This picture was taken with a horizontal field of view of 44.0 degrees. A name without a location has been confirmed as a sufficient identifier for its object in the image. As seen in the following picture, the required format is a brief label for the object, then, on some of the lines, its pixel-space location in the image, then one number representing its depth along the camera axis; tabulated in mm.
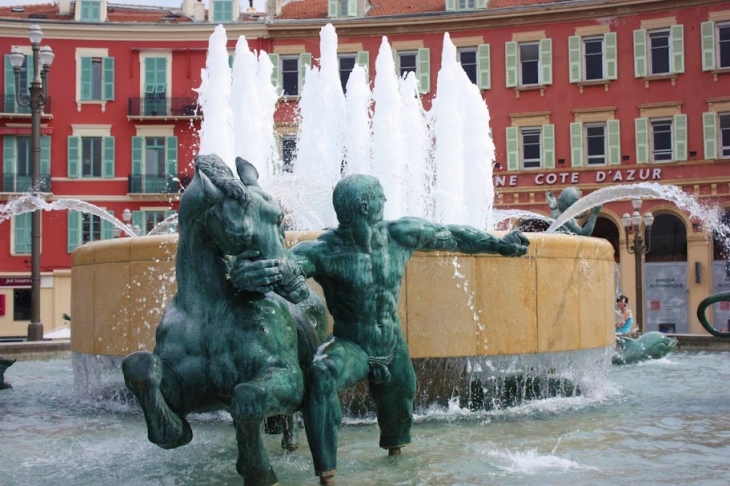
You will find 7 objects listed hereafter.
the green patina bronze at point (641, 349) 11492
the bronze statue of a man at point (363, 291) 4078
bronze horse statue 3668
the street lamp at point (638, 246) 23125
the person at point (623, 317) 16219
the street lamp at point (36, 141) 16391
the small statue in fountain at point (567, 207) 10242
